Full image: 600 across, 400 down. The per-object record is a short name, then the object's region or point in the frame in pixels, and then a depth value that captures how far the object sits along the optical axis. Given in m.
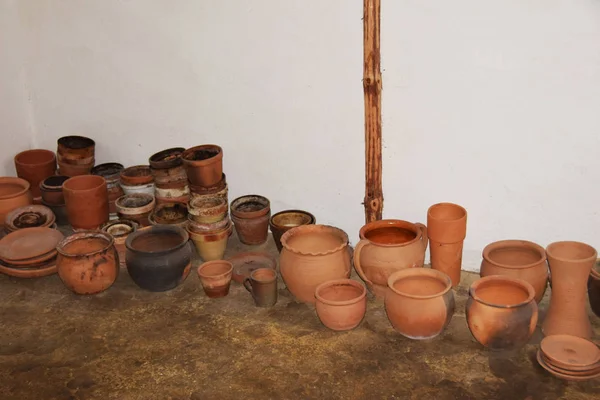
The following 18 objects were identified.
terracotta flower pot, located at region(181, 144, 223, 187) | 5.10
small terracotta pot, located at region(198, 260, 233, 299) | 4.61
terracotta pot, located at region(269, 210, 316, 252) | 5.11
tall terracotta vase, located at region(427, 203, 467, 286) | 4.47
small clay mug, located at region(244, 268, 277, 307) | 4.50
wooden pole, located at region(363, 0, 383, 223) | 4.47
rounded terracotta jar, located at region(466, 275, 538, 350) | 3.85
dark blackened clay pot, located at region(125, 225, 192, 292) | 4.64
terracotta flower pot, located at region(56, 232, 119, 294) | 4.64
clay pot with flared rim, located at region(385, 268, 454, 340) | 4.01
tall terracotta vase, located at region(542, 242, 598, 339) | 3.96
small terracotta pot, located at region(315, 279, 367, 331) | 4.17
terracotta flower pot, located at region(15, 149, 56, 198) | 5.84
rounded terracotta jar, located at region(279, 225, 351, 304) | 4.45
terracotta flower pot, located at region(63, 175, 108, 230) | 5.22
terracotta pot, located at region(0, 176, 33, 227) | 5.43
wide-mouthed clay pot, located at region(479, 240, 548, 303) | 4.18
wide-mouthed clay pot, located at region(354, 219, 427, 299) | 4.40
